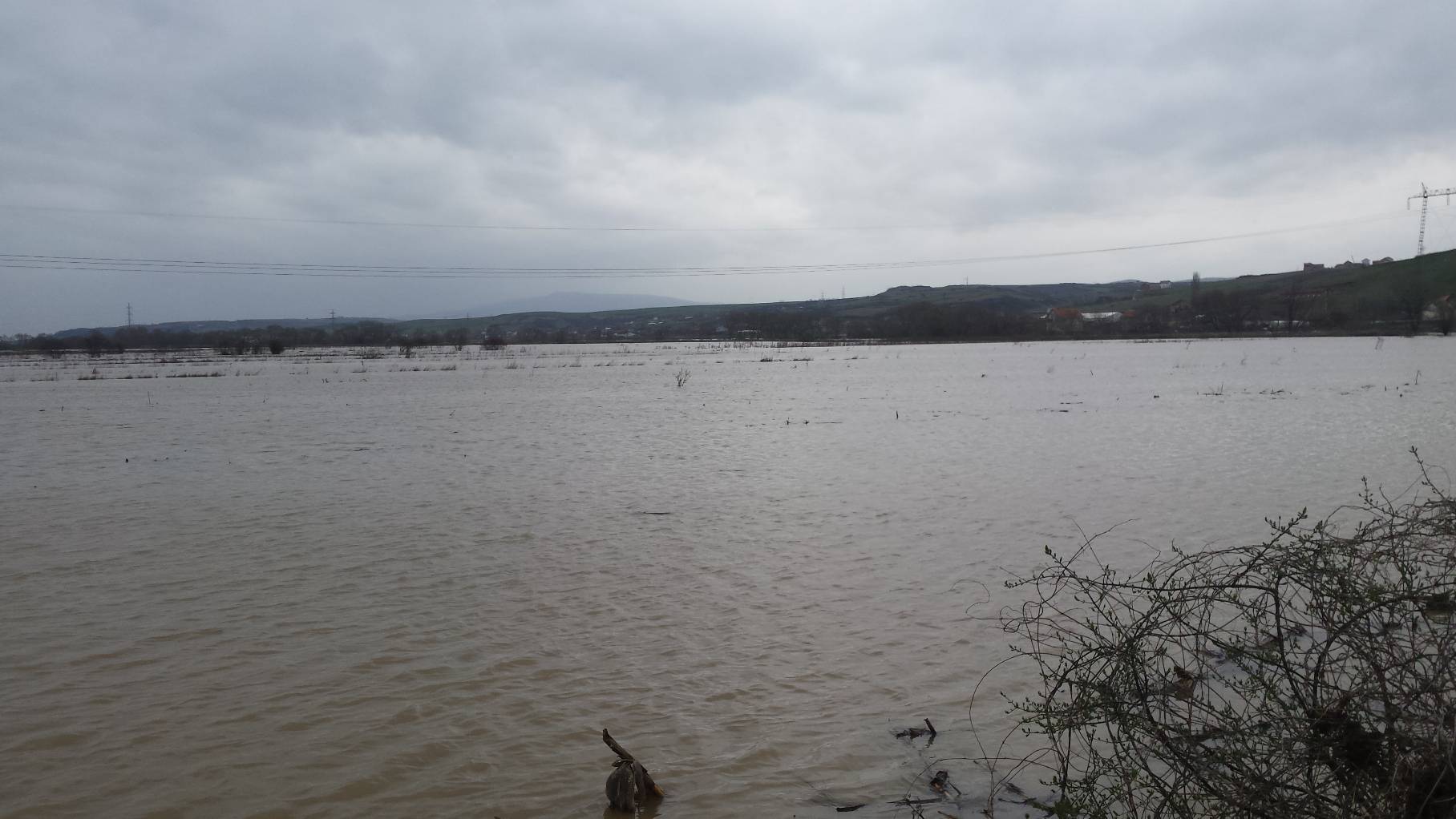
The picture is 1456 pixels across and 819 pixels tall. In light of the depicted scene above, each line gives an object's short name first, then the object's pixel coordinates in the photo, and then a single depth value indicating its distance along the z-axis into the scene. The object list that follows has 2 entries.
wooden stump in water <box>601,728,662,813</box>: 4.66
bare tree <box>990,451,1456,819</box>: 2.96
